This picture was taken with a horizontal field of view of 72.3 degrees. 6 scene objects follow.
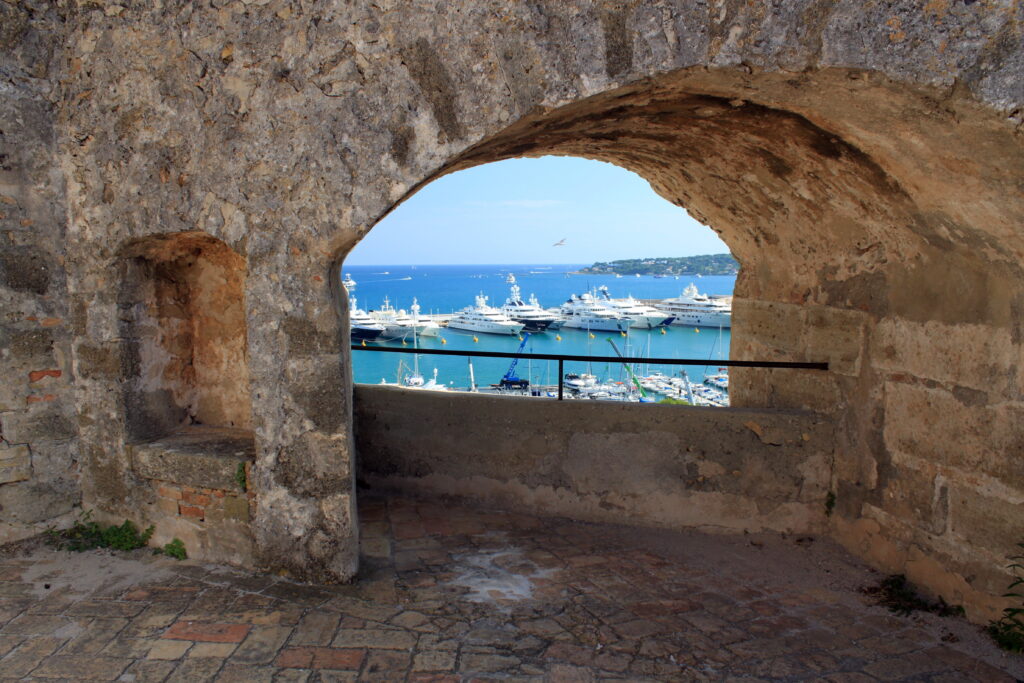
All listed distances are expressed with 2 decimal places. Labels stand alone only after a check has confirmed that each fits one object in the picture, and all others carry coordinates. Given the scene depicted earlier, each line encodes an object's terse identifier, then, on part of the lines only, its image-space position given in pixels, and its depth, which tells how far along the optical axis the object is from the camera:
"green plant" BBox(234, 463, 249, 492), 3.52
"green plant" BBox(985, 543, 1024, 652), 3.10
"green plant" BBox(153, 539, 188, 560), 3.76
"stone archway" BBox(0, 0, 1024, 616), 2.72
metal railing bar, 4.13
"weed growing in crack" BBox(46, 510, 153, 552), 3.86
